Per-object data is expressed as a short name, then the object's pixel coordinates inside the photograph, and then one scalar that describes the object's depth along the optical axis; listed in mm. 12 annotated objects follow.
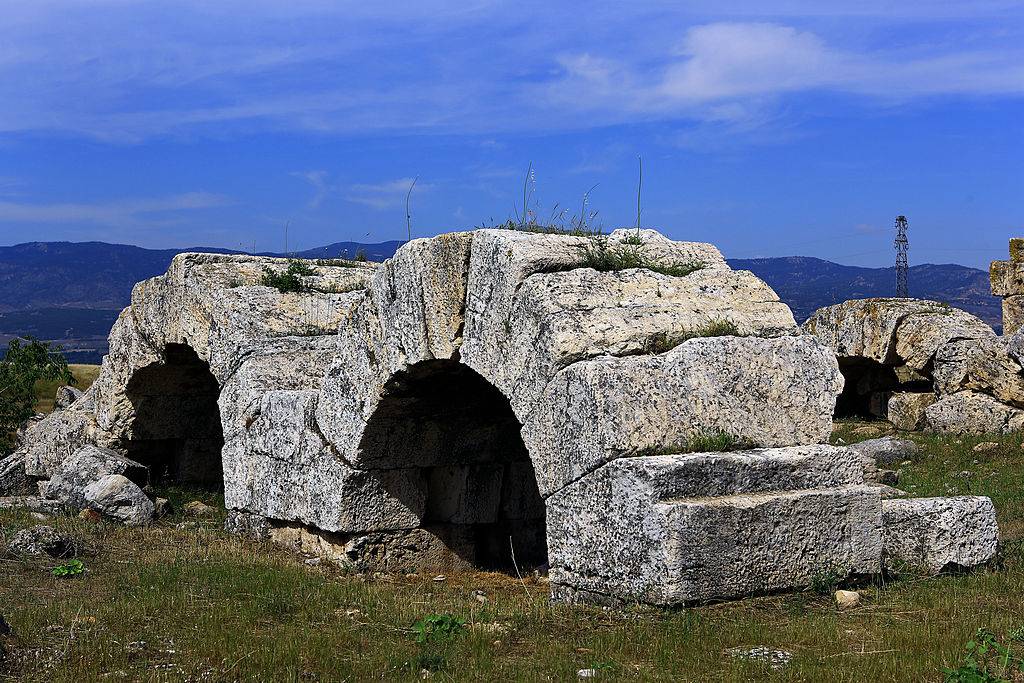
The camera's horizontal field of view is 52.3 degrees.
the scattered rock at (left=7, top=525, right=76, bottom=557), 7969
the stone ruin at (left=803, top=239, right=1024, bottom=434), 13016
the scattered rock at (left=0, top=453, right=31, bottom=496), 12711
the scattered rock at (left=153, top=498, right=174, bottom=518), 10422
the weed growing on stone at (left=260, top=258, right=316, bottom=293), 11141
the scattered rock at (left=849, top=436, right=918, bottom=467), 11984
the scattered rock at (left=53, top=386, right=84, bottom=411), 17891
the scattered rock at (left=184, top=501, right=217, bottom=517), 10914
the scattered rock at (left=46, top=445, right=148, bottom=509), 10809
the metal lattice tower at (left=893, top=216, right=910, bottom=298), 47419
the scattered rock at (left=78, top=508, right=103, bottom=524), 9992
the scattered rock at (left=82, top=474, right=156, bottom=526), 10078
